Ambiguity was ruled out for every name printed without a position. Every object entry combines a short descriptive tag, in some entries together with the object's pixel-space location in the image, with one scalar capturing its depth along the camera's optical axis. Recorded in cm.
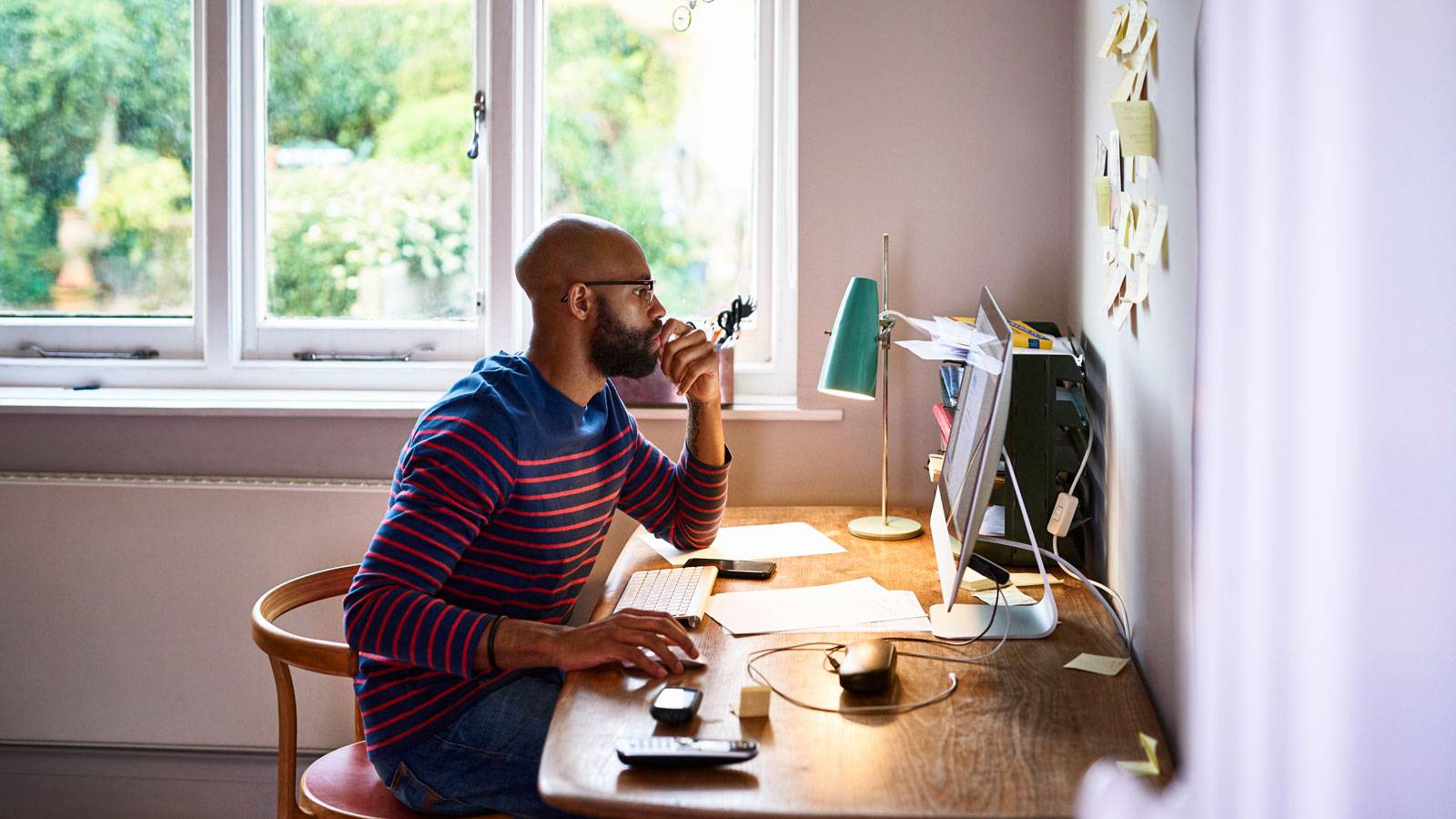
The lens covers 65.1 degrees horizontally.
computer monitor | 124
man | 142
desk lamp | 211
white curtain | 81
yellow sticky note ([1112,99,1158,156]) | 140
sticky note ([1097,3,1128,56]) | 160
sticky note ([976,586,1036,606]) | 163
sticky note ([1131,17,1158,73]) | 142
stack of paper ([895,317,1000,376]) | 165
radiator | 251
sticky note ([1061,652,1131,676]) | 136
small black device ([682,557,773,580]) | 182
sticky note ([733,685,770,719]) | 121
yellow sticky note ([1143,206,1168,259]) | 131
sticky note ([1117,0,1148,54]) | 149
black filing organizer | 178
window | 267
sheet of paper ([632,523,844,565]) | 199
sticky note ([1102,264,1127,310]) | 161
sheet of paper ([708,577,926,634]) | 158
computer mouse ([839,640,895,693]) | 128
